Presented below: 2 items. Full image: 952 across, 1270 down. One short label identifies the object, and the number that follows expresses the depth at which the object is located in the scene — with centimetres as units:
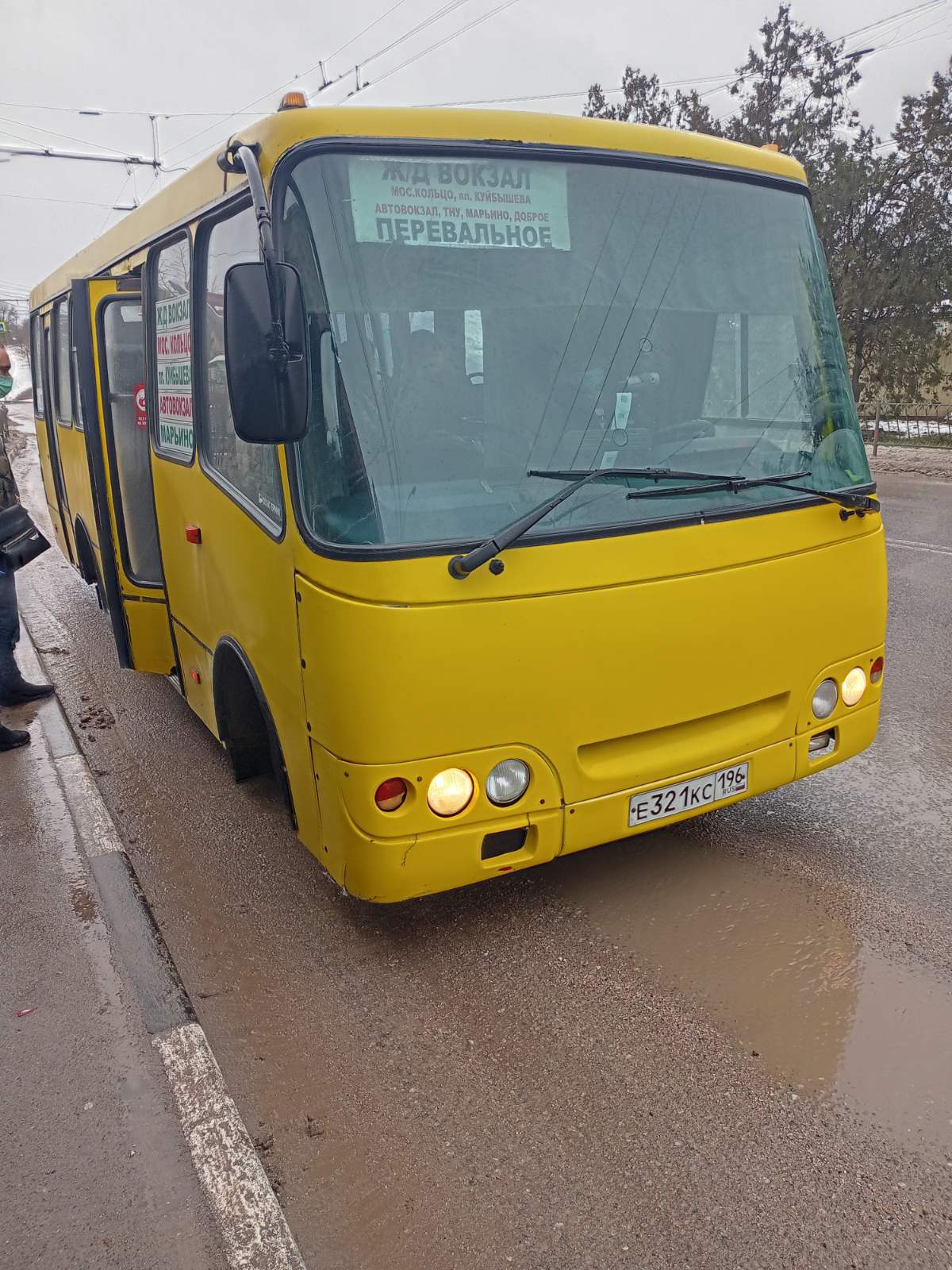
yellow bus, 288
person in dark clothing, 554
